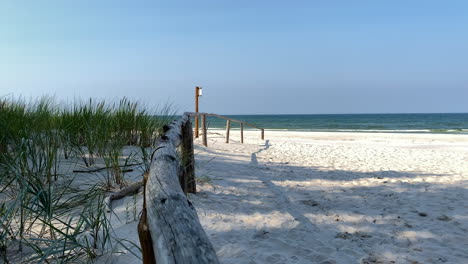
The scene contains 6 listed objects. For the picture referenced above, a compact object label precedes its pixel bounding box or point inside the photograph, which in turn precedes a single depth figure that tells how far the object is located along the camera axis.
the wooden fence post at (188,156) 3.96
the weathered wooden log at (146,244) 1.16
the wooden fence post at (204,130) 8.90
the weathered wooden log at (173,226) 0.96
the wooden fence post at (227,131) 11.52
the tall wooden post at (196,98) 10.36
